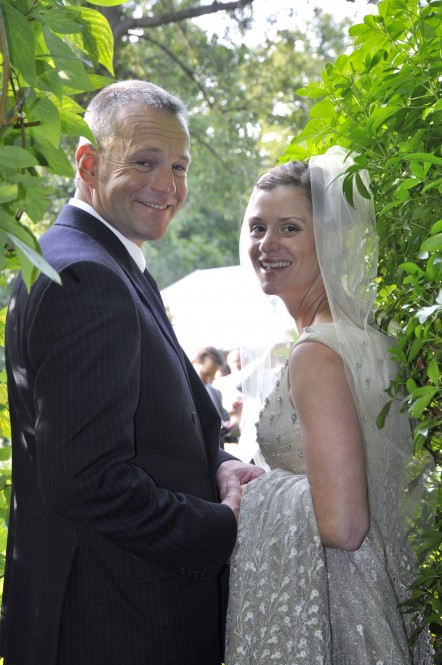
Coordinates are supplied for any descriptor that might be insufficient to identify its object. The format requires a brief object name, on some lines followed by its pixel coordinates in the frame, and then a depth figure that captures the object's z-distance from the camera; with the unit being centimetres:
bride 221
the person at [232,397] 787
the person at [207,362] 851
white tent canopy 1117
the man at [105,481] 192
